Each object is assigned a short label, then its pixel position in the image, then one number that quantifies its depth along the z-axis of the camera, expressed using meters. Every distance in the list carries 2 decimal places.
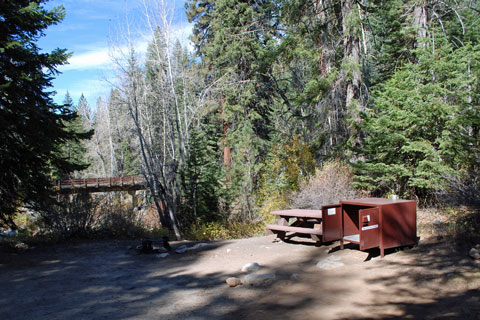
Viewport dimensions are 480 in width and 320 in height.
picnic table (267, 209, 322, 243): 7.45
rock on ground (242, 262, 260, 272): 6.44
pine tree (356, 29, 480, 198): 8.16
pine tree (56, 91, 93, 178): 44.46
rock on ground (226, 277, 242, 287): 5.70
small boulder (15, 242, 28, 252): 9.15
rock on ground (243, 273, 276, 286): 5.74
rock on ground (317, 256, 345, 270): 6.03
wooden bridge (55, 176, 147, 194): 33.06
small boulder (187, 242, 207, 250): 9.12
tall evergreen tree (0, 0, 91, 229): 9.09
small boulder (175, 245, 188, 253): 8.82
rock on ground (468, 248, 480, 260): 5.07
